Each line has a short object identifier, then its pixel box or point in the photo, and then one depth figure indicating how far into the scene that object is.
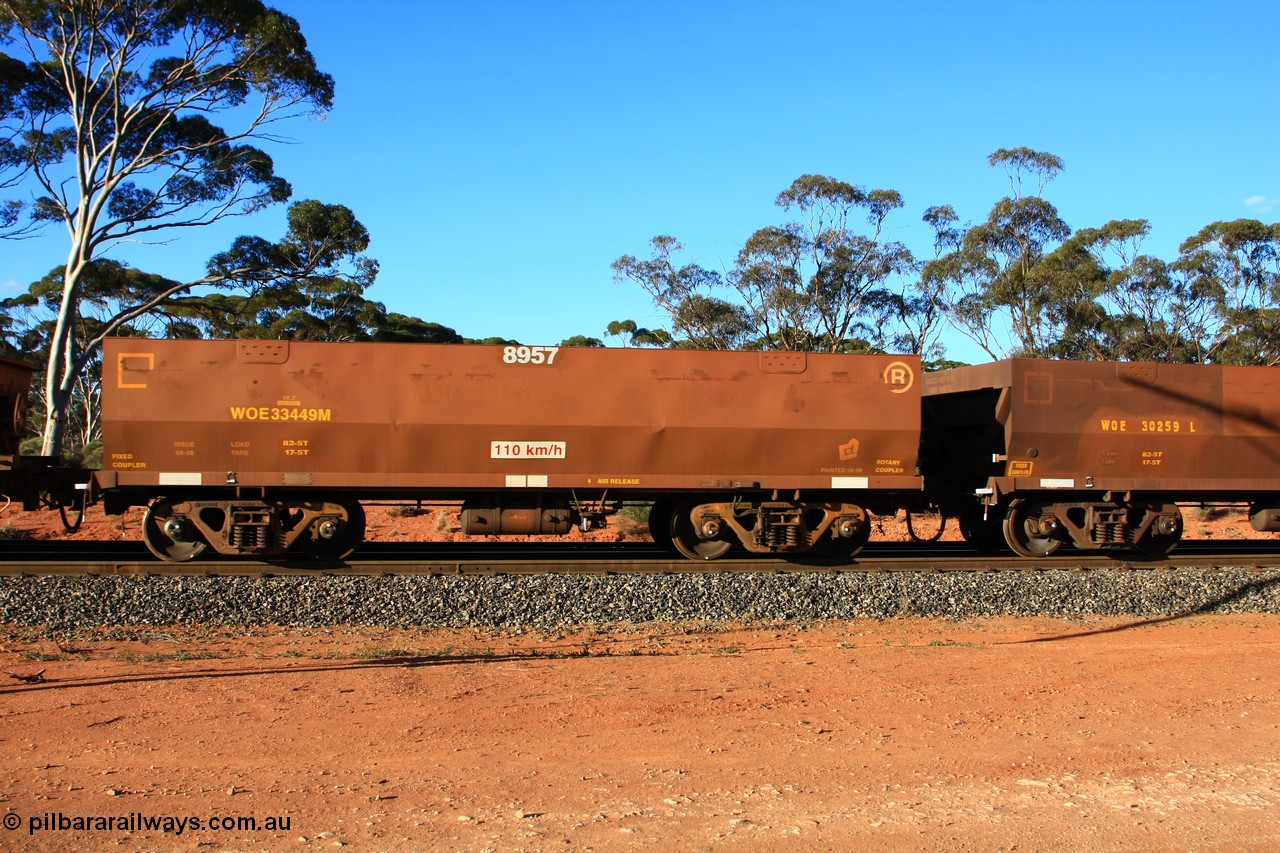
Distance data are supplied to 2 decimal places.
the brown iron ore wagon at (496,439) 11.73
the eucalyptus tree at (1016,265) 42.44
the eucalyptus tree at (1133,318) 42.12
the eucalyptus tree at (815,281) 44.00
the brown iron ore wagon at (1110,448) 13.15
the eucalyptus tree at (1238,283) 41.03
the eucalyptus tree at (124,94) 26.05
